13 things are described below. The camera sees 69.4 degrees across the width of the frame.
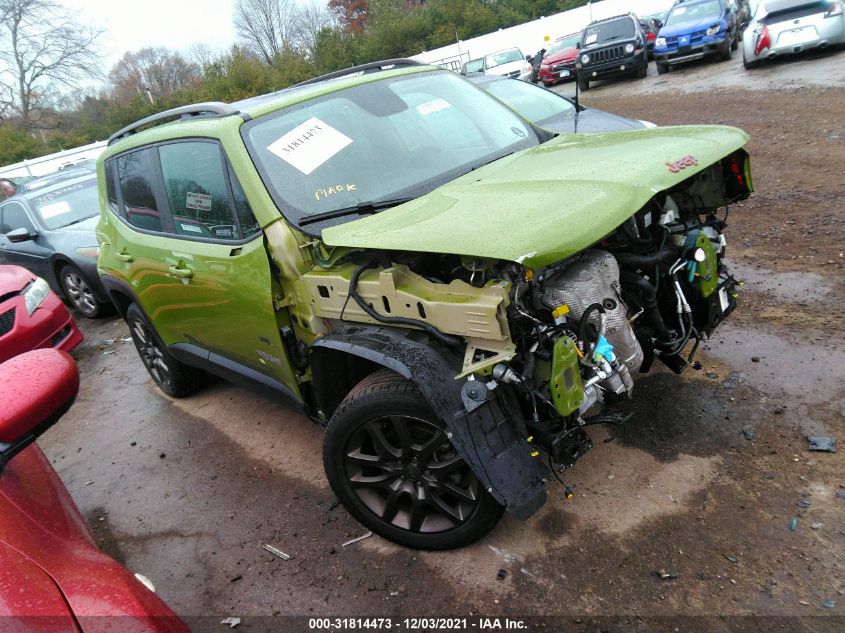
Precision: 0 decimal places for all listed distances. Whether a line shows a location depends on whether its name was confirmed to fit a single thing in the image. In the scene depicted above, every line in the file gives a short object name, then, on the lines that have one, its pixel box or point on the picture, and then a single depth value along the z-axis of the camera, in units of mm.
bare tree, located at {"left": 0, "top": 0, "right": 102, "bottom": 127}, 36781
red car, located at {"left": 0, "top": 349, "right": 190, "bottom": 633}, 1485
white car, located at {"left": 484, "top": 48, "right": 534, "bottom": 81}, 19673
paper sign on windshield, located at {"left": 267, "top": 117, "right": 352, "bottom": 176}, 3119
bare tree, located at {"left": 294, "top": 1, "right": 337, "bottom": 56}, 52619
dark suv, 16203
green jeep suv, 2346
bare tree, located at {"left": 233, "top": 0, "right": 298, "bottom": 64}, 52844
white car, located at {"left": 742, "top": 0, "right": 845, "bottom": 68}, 11656
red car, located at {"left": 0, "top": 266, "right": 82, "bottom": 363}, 5094
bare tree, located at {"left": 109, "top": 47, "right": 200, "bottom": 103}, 53344
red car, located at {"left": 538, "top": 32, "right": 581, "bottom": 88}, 18828
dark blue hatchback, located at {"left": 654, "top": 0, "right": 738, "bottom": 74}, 14812
